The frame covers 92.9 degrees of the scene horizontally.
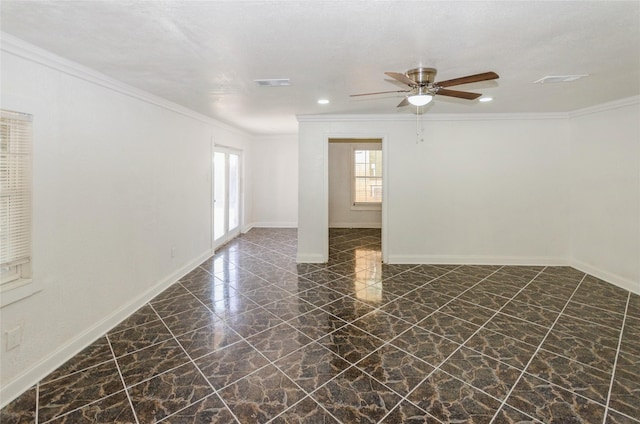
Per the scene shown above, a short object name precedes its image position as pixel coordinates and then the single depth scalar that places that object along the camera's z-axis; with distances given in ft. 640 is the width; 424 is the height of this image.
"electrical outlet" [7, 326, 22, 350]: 6.79
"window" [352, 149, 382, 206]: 27.48
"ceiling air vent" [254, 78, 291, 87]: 10.27
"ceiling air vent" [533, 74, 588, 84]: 9.98
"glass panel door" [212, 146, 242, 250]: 20.07
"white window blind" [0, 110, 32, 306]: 6.75
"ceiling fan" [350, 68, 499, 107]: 8.42
